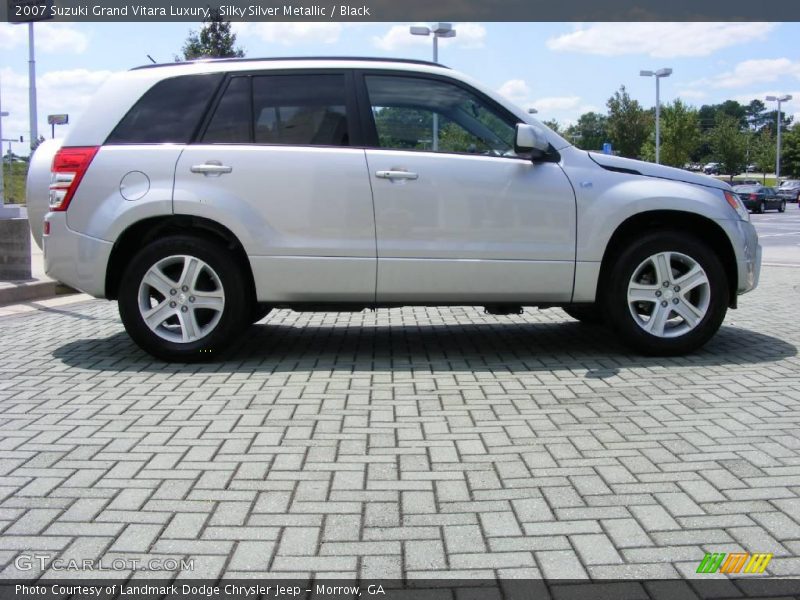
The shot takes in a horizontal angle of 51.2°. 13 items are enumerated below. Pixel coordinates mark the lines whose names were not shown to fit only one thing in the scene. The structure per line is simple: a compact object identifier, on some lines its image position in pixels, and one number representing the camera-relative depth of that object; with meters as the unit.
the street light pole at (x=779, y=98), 66.69
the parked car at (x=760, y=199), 42.44
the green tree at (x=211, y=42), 25.05
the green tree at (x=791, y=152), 81.06
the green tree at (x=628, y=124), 72.25
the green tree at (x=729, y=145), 81.62
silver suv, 5.64
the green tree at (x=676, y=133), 69.06
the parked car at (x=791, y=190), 54.67
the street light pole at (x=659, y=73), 49.12
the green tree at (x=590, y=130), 77.19
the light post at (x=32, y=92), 27.92
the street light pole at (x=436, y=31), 27.12
